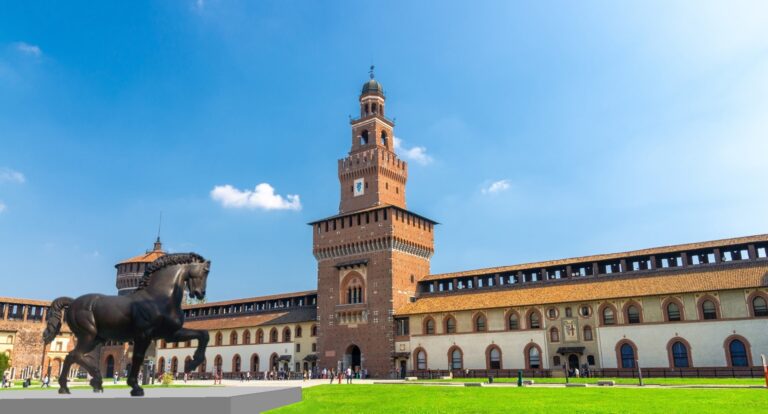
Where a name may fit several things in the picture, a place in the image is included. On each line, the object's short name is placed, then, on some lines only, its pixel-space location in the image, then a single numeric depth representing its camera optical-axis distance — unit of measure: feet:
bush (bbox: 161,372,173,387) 141.49
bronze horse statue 52.54
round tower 294.54
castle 155.53
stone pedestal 41.39
